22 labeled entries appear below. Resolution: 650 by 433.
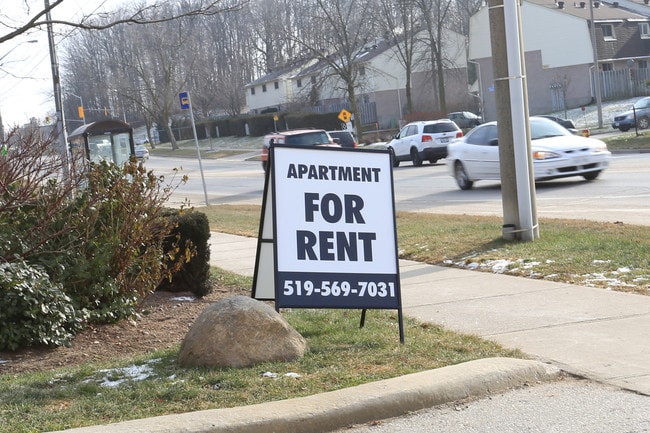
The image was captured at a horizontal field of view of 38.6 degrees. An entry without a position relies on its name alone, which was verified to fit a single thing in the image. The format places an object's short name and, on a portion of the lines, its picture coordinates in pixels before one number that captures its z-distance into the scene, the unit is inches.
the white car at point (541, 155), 795.4
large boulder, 242.8
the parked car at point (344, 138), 1521.4
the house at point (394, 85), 3011.8
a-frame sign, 270.4
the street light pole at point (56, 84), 853.1
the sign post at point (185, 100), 1058.1
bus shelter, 1136.2
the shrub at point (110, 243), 309.6
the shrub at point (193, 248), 371.9
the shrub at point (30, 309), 277.0
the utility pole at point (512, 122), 448.1
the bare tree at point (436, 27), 2607.5
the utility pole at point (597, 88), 1899.6
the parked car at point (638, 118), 1772.9
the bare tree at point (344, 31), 2430.6
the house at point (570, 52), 2516.0
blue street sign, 1058.7
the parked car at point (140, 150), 2111.2
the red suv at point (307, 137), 1210.6
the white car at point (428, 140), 1395.2
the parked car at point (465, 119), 2429.9
